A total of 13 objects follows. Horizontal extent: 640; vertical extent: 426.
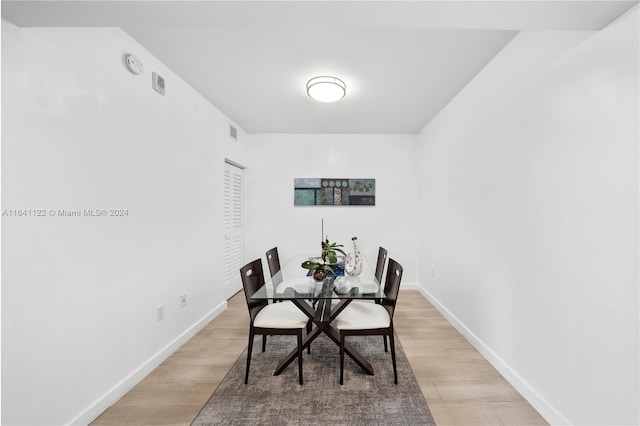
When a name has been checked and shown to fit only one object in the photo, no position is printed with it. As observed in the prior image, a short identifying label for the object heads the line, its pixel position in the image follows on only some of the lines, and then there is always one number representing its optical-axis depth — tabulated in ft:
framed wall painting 14.44
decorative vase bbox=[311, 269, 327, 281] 7.39
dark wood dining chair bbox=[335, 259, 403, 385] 6.64
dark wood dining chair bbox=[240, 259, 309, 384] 6.65
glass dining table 6.39
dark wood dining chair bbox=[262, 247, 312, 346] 7.81
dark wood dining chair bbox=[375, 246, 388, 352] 9.41
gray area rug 5.56
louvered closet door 12.51
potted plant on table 7.35
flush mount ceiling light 8.38
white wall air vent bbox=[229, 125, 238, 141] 12.38
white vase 7.79
